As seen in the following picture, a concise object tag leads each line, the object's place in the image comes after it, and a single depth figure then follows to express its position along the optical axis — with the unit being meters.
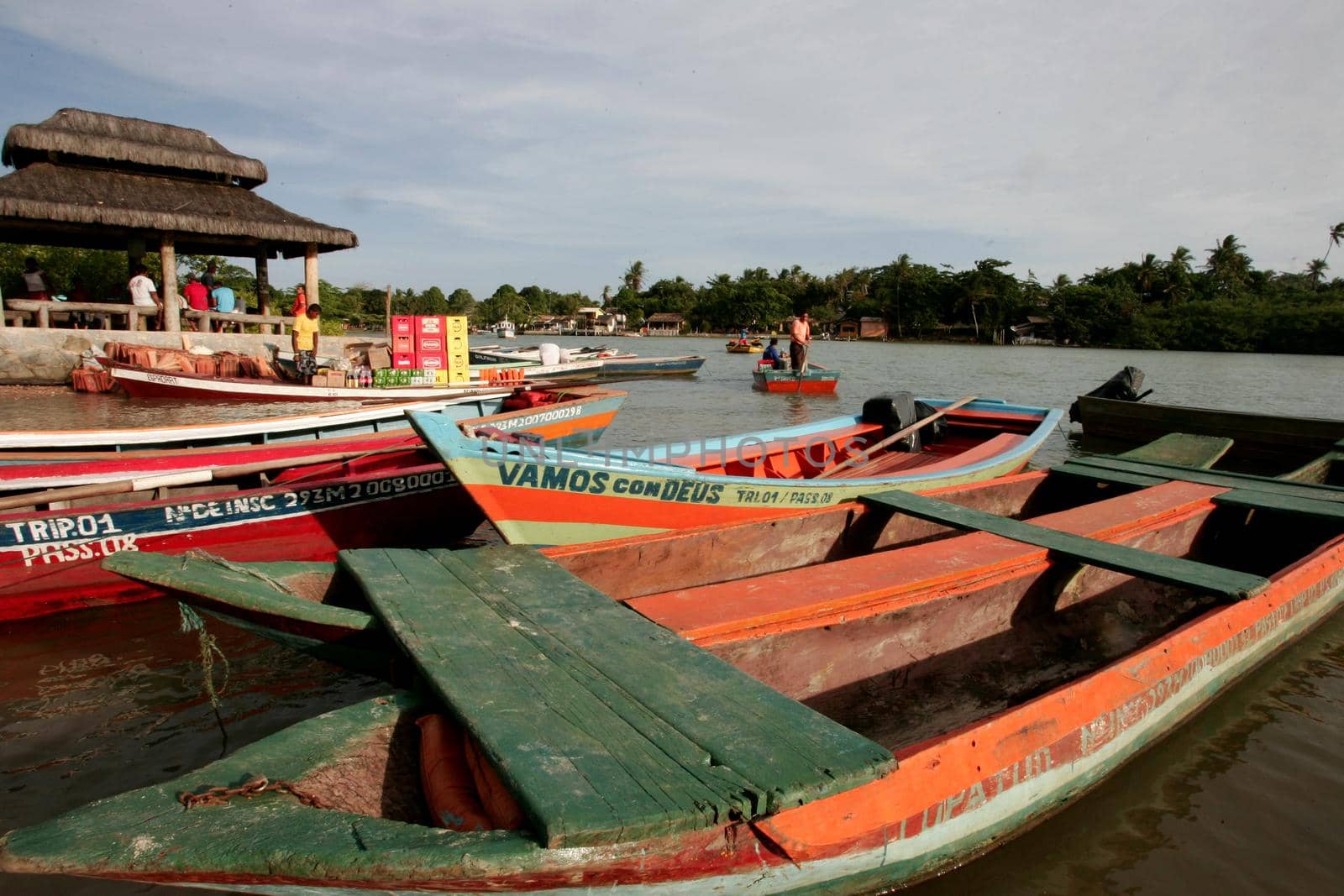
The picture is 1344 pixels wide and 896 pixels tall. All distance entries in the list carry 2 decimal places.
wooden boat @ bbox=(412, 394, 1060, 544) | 4.37
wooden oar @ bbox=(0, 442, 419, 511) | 5.12
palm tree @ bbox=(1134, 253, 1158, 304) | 61.56
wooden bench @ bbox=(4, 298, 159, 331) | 13.62
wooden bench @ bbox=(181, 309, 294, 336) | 14.98
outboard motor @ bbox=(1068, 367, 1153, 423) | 13.04
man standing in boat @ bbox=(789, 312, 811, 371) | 20.97
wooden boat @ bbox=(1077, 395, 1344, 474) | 9.56
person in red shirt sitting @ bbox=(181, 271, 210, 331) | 15.21
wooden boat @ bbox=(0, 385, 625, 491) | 6.18
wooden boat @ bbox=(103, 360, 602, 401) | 10.95
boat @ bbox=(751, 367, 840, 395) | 22.42
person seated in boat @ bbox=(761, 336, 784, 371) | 23.83
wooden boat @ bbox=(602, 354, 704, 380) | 29.38
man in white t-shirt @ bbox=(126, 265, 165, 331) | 14.52
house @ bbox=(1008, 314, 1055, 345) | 64.72
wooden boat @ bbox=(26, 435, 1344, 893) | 1.81
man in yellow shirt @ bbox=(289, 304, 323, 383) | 12.57
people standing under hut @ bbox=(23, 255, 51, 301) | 14.31
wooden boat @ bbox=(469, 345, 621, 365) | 25.03
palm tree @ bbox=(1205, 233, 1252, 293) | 63.09
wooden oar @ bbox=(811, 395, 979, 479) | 7.59
